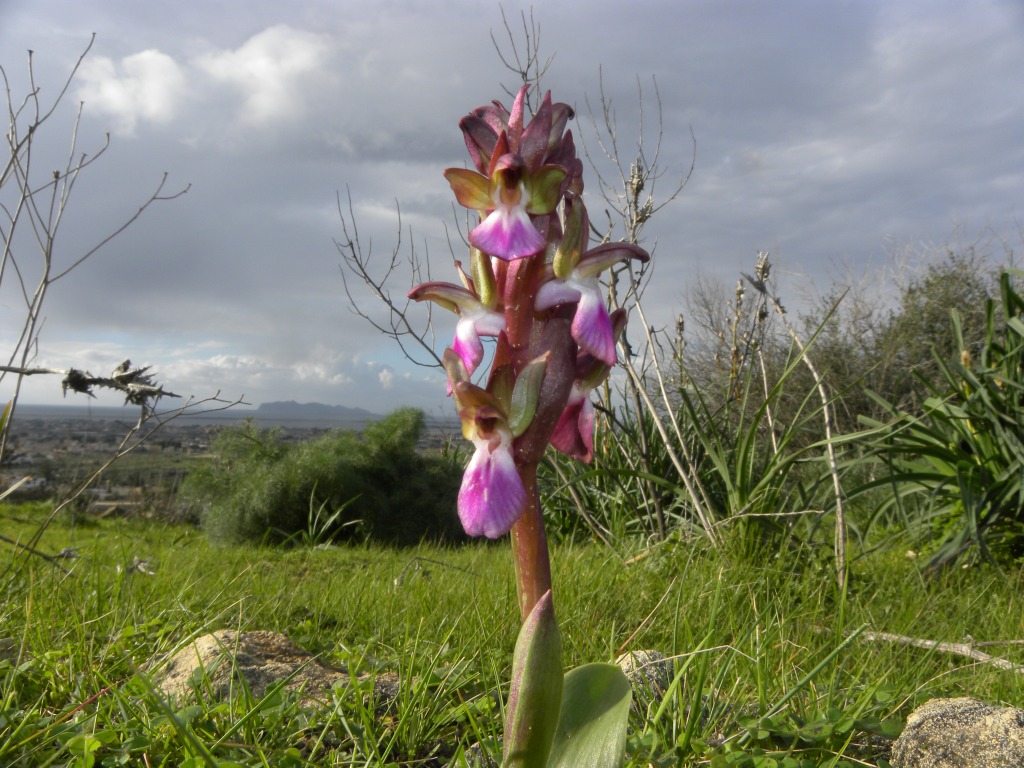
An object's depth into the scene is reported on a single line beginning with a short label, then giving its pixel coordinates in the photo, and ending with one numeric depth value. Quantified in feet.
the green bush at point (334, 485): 13.08
